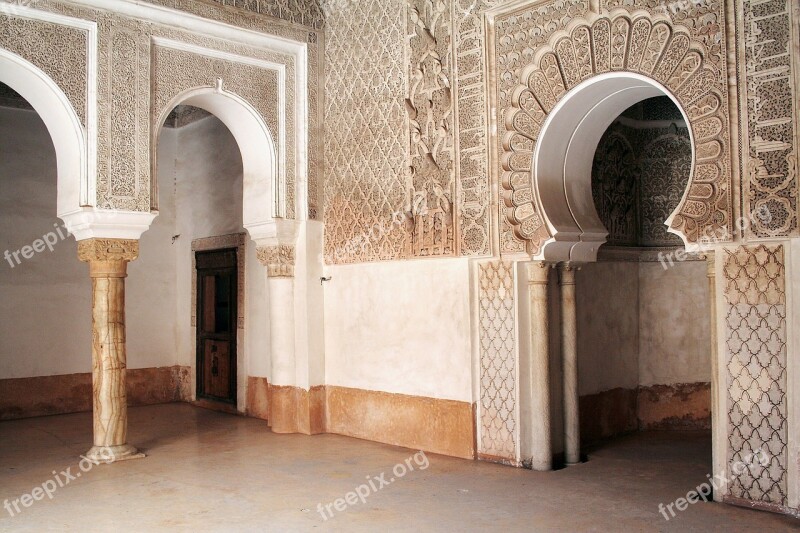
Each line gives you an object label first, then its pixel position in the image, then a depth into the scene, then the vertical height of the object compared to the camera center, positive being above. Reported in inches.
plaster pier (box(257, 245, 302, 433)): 279.9 -23.1
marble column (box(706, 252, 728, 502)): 176.2 -31.9
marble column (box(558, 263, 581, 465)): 227.1 -26.9
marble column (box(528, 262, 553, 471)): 217.6 -27.0
